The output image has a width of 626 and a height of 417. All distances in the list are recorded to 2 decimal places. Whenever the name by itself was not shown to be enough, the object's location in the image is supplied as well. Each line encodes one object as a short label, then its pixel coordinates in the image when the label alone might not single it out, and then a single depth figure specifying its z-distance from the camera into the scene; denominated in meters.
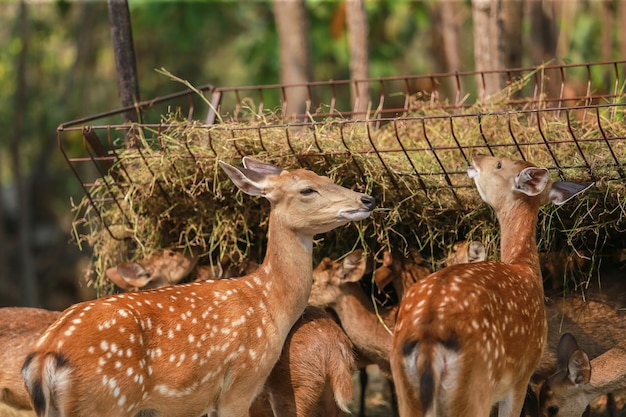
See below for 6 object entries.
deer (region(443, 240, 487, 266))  12.77
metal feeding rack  12.72
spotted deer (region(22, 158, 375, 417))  10.02
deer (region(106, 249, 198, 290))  13.80
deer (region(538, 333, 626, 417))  12.36
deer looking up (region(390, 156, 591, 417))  9.82
